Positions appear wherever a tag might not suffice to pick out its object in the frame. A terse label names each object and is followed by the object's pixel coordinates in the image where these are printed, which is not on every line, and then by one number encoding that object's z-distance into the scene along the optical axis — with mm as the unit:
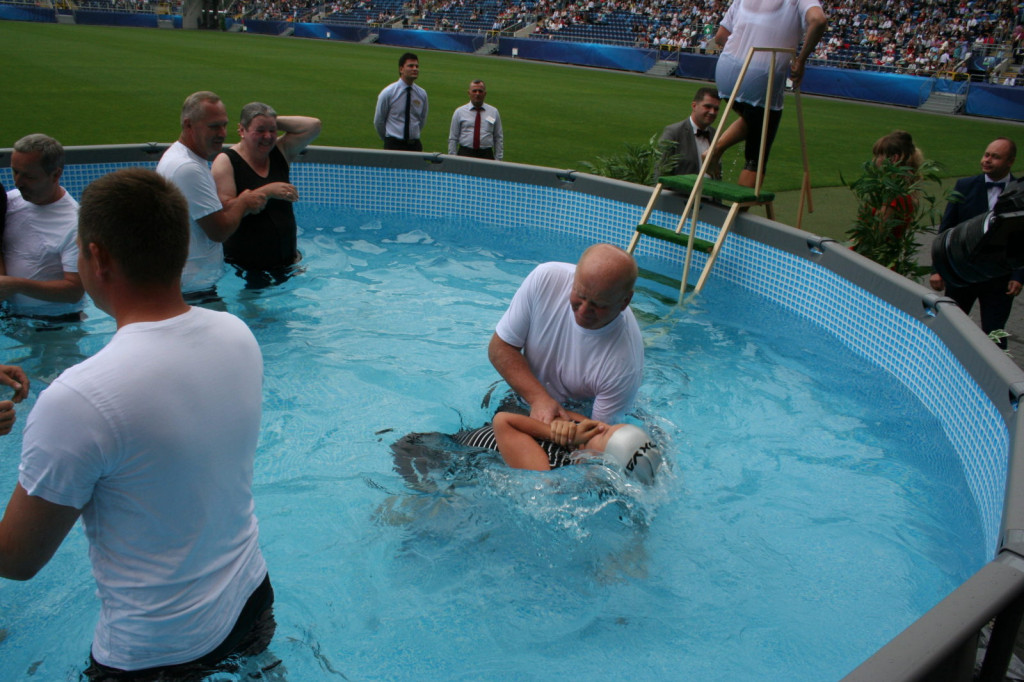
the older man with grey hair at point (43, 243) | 3990
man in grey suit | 7762
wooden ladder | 6715
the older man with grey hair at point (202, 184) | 4438
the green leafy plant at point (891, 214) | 6223
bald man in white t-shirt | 3426
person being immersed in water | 3041
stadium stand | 28125
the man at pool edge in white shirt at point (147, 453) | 1531
